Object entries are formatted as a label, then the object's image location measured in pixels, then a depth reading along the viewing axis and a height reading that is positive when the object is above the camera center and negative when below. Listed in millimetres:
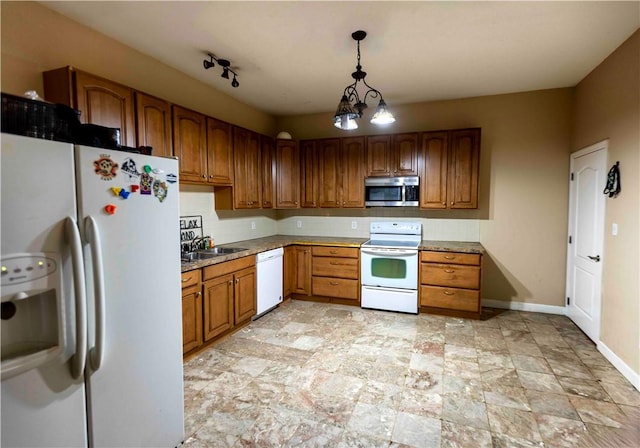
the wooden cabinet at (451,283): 3883 -878
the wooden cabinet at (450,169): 4078 +532
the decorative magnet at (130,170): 1557 +199
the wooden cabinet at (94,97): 2200 +810
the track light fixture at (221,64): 3026 +1423
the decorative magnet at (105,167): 1445 +198
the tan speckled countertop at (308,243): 3558 -435
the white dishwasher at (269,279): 3926 -864
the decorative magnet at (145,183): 1639 +143
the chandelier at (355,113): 2696 +833
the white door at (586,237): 3205 -288
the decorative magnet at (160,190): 1707 +112
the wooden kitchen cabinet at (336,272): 4405 -845
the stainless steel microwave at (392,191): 4328 +261
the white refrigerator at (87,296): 1203 -373
